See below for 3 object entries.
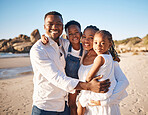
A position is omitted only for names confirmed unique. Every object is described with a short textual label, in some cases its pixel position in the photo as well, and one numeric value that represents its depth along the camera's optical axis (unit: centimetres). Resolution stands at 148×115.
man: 170
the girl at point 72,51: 245
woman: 183
